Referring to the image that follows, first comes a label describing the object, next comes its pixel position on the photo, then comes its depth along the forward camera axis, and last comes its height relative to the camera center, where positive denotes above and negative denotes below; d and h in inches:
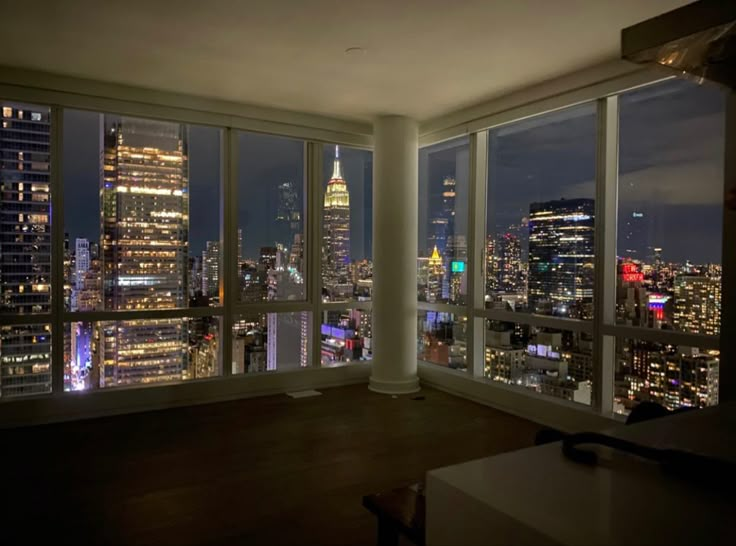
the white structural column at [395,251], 212.4 +3.7
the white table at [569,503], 28.6 -15.3
